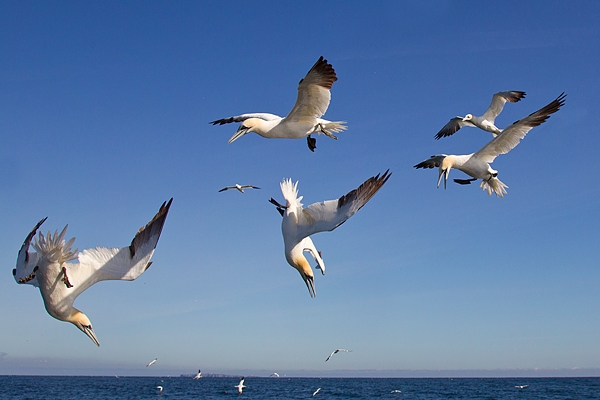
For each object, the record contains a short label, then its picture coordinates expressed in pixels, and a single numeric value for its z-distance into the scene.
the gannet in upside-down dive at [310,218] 8.38
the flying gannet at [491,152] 14.55
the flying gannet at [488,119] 19.40
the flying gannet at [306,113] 11.10
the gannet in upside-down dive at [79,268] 8.29
